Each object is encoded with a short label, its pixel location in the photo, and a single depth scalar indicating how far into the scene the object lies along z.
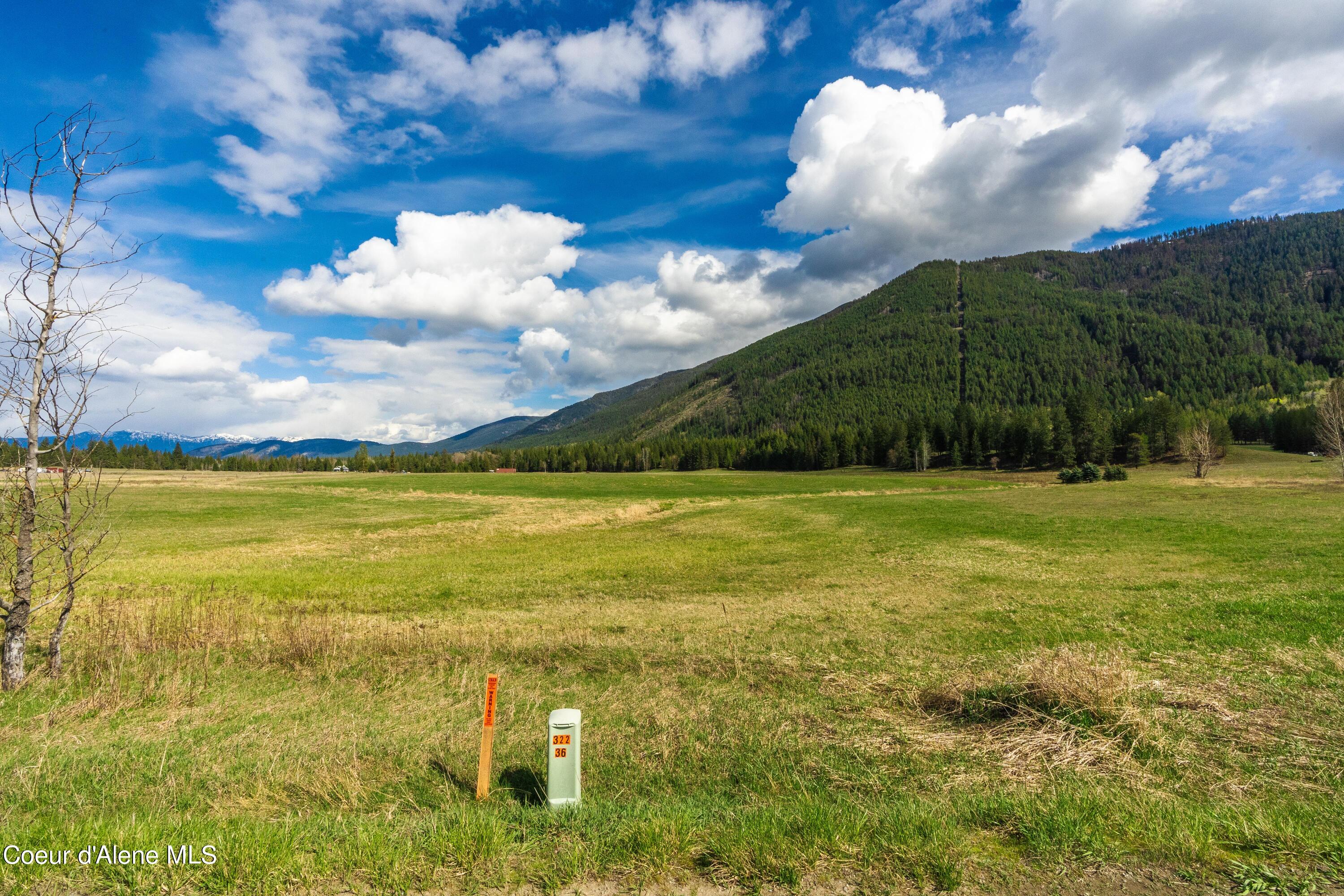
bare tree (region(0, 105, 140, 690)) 10.28
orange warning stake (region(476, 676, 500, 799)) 6.75
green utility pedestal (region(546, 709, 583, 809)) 6.42
